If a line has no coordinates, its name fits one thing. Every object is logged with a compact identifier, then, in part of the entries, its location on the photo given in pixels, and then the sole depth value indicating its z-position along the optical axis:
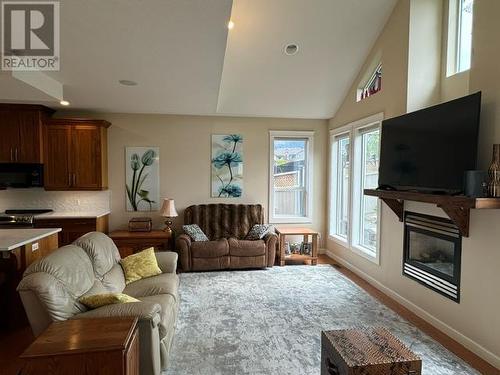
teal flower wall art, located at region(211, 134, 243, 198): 5.55
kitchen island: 2.90
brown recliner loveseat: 4.71
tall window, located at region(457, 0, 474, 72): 3.16
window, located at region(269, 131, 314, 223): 5.77
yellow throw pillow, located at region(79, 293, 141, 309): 2.10
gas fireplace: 2.92
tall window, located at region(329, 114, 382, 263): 4.39
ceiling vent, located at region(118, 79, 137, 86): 3.93
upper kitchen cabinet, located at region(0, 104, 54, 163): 4.64
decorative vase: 2.38
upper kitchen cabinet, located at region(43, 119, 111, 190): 4.83
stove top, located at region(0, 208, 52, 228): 4.37
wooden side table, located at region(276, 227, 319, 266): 5.12
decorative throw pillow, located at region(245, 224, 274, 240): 5.03
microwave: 4.77
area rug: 2.42
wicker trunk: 1.68
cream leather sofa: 1.92
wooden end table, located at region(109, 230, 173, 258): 4.72
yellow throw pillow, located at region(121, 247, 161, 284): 3.08
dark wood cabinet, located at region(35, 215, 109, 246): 4.52
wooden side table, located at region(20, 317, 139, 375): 1.53
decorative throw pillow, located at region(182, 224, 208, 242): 4.89
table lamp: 4.99
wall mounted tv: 2.53
